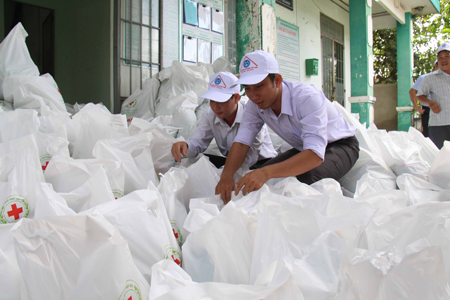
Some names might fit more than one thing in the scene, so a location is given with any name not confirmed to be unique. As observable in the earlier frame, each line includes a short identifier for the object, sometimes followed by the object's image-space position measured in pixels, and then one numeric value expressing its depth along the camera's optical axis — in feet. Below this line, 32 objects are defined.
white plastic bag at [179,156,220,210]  5.74
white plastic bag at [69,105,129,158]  6.57
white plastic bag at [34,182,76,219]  3.36
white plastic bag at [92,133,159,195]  5.39
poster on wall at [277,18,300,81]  17.61
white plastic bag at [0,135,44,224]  4.02
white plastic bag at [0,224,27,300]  2.81
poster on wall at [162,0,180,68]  12.83
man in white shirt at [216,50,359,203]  5.34
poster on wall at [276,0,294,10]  17.51
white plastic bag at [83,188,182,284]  3.35
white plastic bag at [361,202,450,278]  3.33
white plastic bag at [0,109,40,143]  5.99
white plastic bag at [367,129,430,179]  6.87
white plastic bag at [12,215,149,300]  2.53
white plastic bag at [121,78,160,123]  11.43
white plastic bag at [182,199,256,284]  3.16
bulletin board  13.29
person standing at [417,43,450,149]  11.02
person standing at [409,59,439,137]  13.99
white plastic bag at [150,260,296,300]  2.40
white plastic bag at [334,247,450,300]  2.48
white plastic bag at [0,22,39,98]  8.74
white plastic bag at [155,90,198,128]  9.91
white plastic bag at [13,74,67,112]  8.09
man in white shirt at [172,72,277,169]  6.88
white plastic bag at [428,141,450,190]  5.88
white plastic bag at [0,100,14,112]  7.93
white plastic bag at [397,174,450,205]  5.14
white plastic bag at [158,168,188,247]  4.27
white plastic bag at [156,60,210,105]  11.18
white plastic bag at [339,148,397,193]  6.60
